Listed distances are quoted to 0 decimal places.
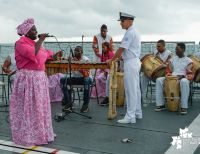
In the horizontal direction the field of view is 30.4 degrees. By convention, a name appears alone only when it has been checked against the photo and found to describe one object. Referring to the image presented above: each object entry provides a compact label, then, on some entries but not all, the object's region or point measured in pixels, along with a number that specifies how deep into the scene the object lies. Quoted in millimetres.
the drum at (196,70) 8312
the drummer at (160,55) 8812
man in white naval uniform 6555
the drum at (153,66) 8453
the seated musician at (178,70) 7831
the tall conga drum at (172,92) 7652
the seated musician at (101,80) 9570
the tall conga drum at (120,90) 8250
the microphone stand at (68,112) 6836
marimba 7078
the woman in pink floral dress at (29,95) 5238
